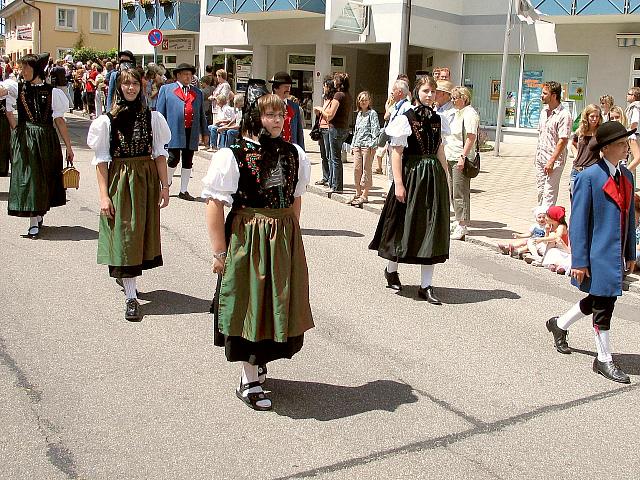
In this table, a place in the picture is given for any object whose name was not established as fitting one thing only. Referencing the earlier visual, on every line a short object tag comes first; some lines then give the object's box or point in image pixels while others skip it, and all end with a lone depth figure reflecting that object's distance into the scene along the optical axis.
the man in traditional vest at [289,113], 8.59
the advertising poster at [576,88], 22.14
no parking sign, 23.28
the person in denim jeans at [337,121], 12.54
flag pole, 17.78
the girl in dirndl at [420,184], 6.85
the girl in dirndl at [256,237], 4.32
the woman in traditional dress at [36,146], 8.35
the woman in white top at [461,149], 9.68
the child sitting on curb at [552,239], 8.96
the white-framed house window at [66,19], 57.47
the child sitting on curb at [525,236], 9.36
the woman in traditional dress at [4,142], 11.17
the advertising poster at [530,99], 23.06
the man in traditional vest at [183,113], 11.68
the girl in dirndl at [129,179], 5.97
